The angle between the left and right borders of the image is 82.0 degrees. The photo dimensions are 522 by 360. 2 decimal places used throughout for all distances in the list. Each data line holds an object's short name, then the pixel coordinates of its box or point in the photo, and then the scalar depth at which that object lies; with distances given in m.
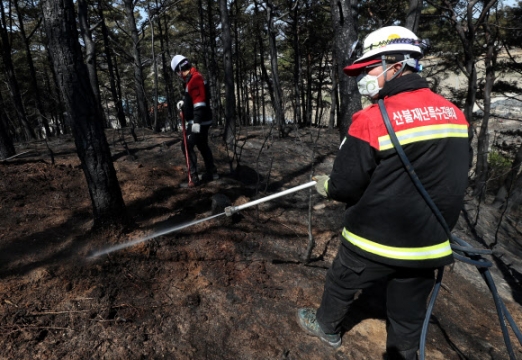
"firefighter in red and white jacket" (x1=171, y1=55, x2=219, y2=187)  5.22
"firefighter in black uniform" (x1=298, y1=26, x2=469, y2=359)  1.85
